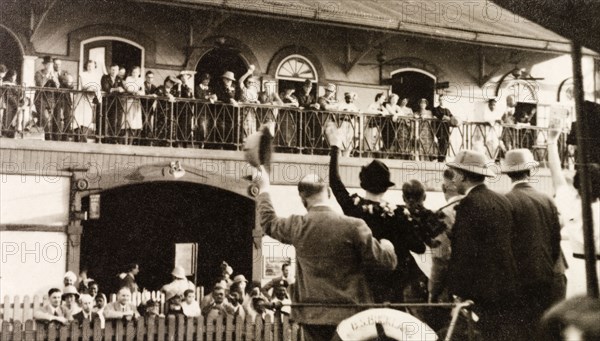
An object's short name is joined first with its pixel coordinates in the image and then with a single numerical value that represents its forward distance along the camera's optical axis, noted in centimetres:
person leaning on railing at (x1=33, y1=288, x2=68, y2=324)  1038
